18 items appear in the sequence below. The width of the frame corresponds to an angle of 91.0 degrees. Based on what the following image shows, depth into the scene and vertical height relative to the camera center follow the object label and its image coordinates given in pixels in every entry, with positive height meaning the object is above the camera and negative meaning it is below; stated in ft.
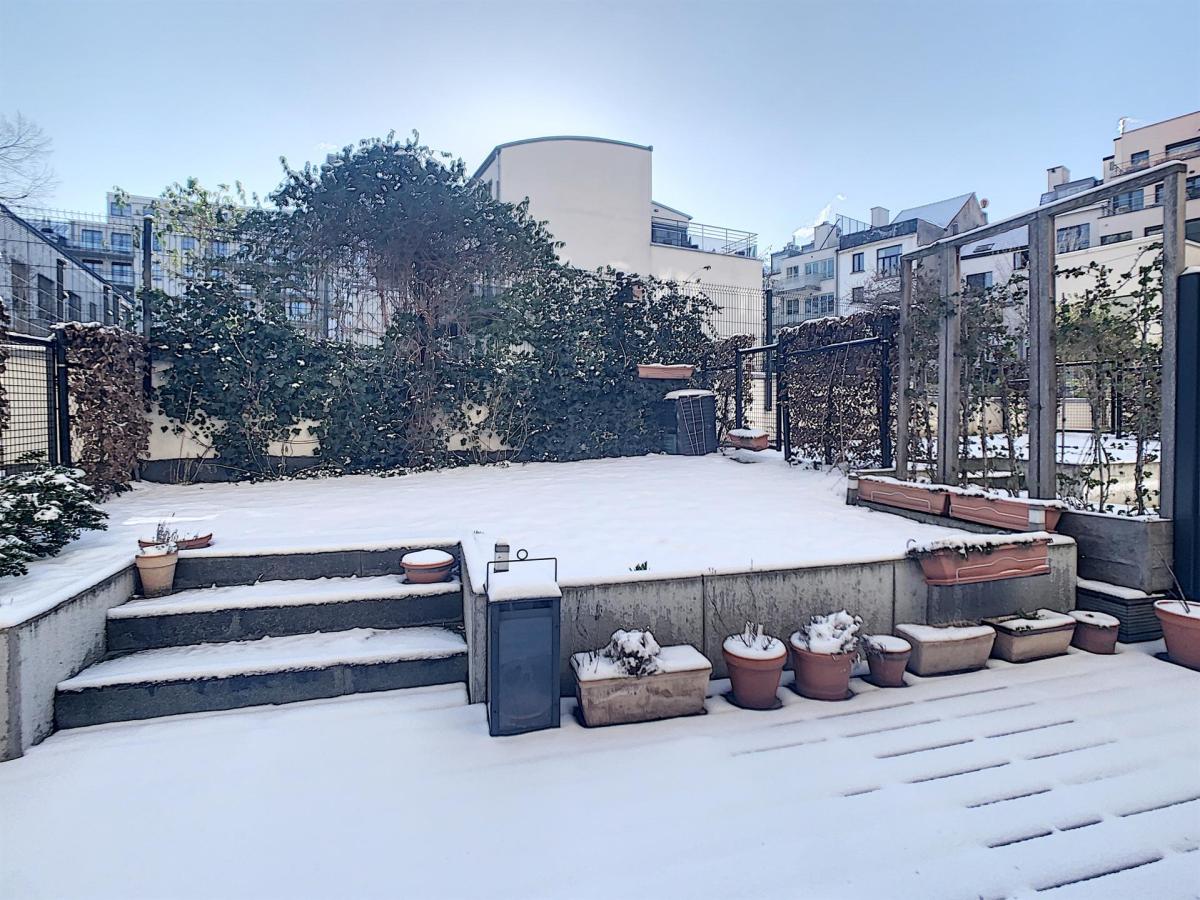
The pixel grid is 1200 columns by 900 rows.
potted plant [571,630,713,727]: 8.07 -3.43
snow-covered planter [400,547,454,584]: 10.80 -2.40
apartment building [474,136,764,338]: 48.83 +20.59
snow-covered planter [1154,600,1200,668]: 9.76 -3.36
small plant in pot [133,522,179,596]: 10.22 -2.24
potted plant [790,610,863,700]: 8.74 -3.31
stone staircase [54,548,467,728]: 8.32 -3.32
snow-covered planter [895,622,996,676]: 9.62 -3.54
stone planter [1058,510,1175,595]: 10.86 -2.23
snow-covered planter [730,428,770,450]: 25.30 -0.19
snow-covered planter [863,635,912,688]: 9.20 -3.56
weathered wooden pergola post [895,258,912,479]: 16.38 +1.75
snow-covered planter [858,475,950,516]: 13.75 -1.51
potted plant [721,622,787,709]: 8.44 -3.40
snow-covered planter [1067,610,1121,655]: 10.38 -3.56
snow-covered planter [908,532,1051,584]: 10.18 -2.20
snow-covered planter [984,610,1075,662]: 10.16 -3.55
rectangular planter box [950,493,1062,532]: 11.55 -1.64
